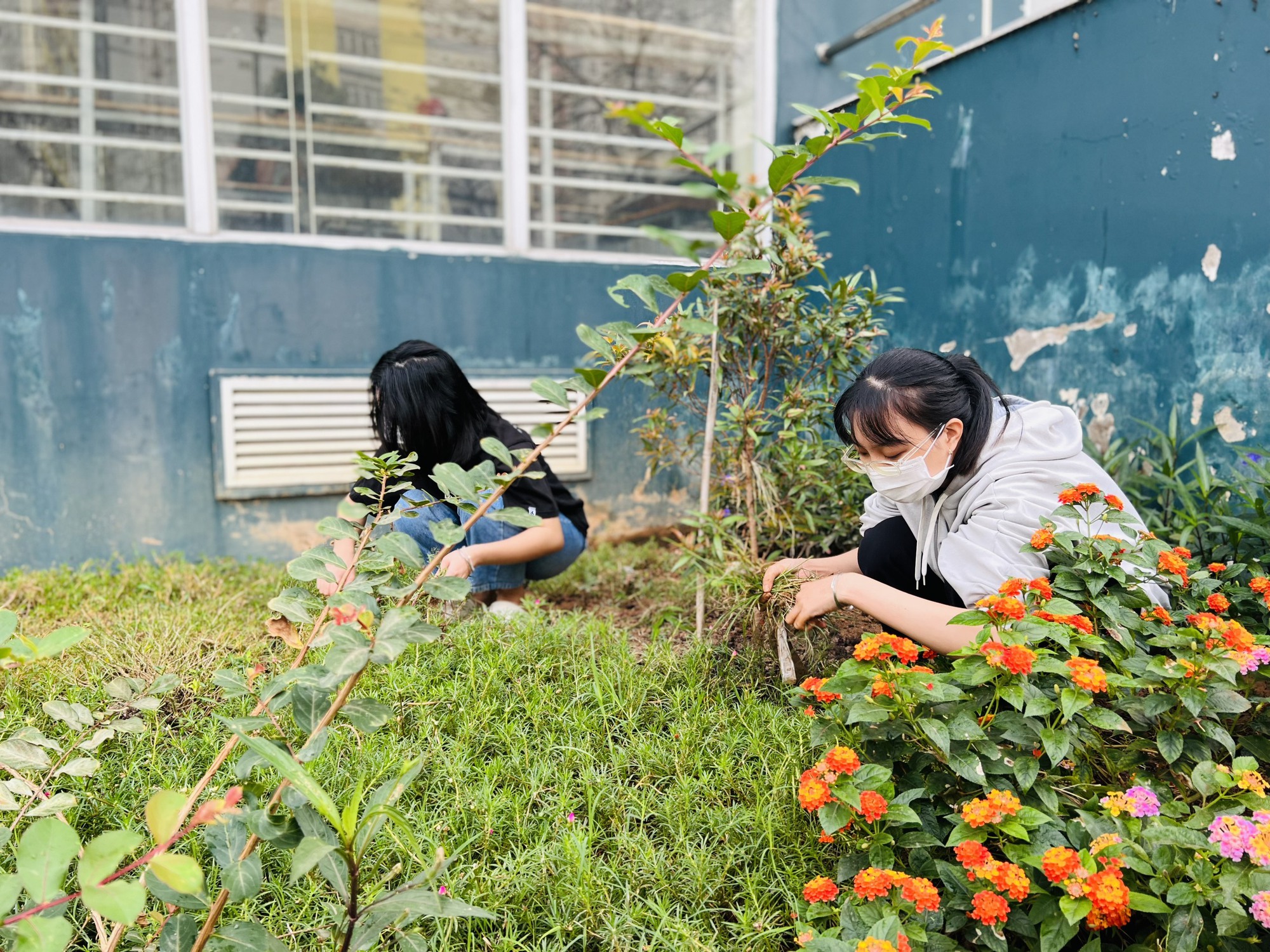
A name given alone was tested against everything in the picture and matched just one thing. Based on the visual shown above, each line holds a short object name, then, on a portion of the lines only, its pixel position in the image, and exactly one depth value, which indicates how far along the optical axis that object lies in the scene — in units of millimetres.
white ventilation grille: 3438
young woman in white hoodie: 1725
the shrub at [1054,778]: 1156
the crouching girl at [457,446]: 2475
